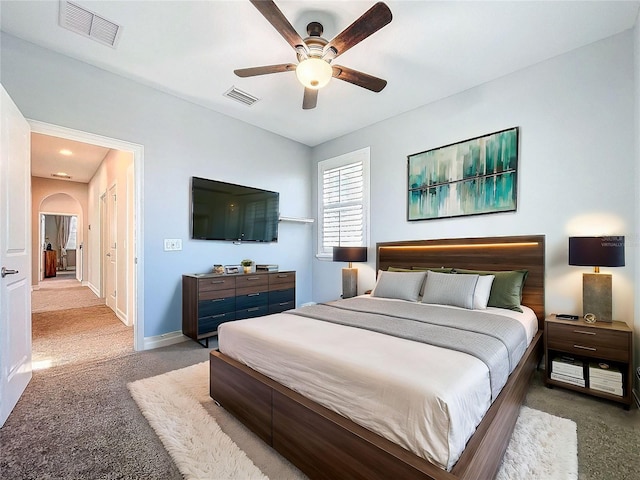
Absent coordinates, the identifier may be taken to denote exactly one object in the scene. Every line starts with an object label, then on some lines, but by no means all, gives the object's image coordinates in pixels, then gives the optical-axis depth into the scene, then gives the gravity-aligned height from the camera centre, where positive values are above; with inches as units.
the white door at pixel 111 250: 199.9 -9.6
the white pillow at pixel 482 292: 103.1 -19.6
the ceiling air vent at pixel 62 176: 273.8 +58.7
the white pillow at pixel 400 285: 119.4 -20.2
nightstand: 83.1 -34.3
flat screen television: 145.8 +13.7
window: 171.6 +22.1
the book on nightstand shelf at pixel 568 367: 90.3 -40.6
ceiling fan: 70.7 +53.6
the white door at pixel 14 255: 77.5 -5.5
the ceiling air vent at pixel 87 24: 88.0 +67.5
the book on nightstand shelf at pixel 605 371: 84.4 -39.2
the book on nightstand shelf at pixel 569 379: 89.7 -44.3
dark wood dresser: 128.5 -29.7
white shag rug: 58.1 -46.5
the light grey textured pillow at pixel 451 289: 104.6 -19.4
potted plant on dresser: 152.9 -14.7
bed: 43.9 -32.4
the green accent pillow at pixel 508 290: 104.2 -19.1
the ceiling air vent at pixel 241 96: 133.6 +66.3
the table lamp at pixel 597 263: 87.0 -7.7
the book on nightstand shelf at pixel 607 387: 83.8 -43.8
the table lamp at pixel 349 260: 160.4 -12.6
